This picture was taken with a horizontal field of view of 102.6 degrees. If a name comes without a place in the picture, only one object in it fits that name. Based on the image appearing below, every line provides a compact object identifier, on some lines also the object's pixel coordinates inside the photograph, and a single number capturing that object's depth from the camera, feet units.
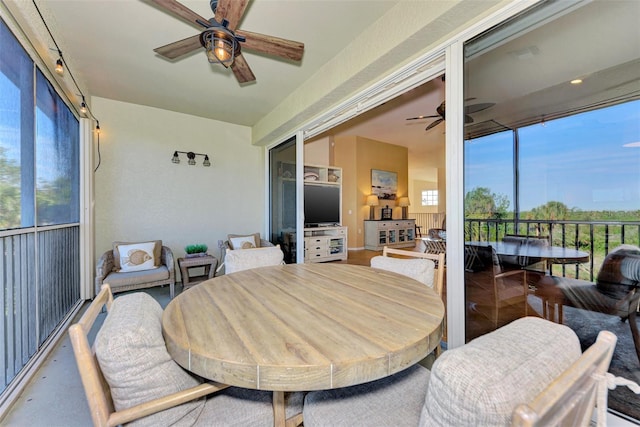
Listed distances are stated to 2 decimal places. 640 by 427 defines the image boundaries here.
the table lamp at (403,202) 26.48
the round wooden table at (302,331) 2.34
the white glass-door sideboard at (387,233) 22.81
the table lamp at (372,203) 23.73
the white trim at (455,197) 5.89
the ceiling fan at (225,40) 5.37
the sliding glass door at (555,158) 4.77
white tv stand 17.97
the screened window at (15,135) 5.34
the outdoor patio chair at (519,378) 1.43
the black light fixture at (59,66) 7.05
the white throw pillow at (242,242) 13.48
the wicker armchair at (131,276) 9.70
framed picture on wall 24.13
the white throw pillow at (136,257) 10.75
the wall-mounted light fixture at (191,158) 13.99
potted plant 12.86
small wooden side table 11.82
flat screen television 18.92
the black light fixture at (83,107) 9.45
